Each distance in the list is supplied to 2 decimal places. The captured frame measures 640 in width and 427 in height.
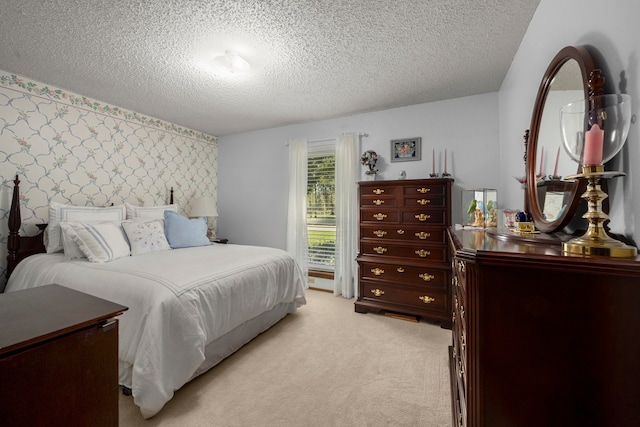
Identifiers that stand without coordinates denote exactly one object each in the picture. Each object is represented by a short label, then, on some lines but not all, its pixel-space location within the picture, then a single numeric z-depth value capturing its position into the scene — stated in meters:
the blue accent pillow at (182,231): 3.10
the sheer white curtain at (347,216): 3.58
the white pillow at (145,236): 2.70
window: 3.86
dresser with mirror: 0.65
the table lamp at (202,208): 3.93
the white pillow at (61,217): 2.57
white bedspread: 1.52
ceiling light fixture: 2.16
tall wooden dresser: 2.71
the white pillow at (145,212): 3.14
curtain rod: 3.57
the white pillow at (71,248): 2.37
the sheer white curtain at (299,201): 3.94
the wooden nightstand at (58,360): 0.75
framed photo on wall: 3.28
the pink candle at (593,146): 0.75
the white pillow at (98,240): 2.29
